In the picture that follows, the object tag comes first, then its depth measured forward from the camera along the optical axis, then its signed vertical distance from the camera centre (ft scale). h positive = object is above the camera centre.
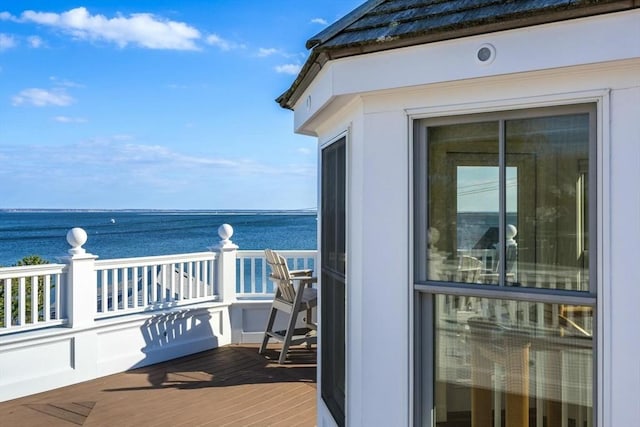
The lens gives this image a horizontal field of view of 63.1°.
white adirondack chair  18.84 -3.19
